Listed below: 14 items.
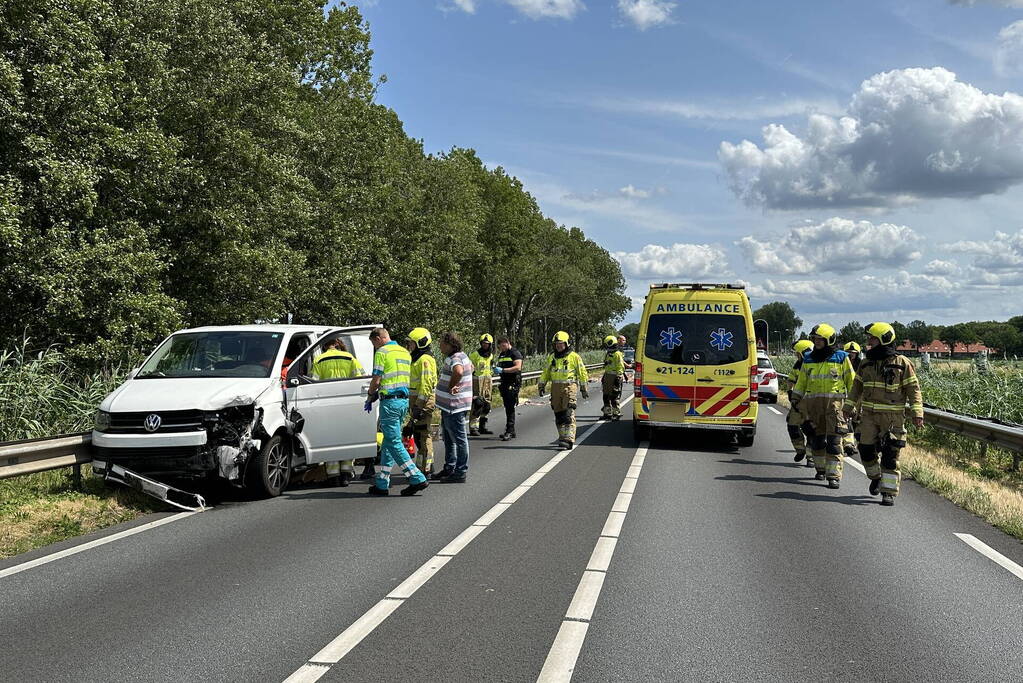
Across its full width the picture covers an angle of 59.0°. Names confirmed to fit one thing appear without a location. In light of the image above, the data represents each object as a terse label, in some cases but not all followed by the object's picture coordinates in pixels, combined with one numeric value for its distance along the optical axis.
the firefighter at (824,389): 11.23
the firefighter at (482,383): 16.73
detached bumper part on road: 8.70
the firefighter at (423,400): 10.89
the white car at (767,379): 27.98
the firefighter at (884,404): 9.50
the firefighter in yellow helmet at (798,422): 12.85
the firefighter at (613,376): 19.67
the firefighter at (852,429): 13.77
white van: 8.70
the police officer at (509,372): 16.83
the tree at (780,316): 175.12
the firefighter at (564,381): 14.62
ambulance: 14.78
